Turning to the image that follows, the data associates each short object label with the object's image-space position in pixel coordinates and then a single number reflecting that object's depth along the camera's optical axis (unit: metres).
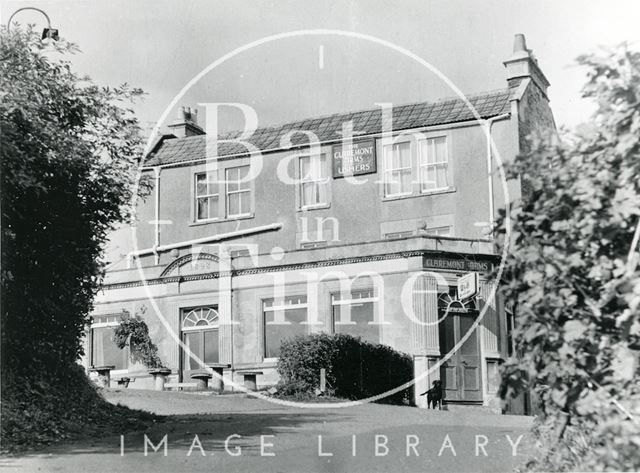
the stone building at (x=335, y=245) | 25.34
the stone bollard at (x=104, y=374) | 26.22
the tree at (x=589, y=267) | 7.12
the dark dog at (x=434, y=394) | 23.69
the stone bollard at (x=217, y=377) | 25.16
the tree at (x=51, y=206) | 13.84
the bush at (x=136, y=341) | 27.12
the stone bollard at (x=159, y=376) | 25.83
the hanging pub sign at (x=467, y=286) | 24.16
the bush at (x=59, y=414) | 13.06
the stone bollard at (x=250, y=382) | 23.77
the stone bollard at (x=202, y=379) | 24.98
